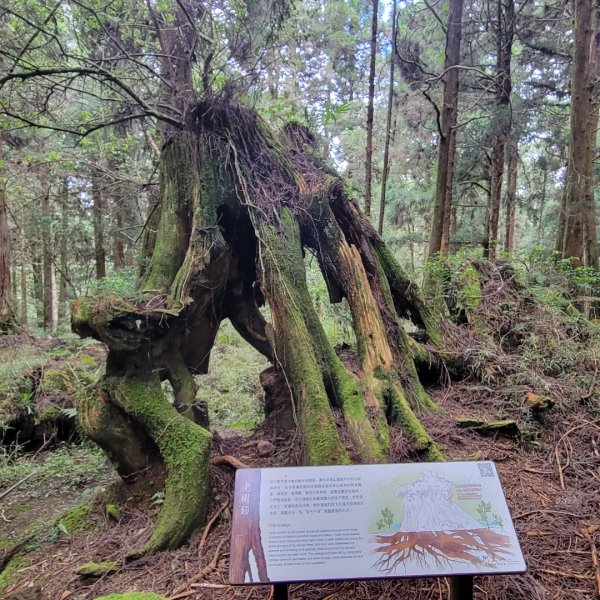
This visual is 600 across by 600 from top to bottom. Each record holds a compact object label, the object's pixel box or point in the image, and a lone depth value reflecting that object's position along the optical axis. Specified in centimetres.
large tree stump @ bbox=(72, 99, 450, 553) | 357
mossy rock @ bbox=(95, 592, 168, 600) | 229
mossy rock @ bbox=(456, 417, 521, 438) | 422
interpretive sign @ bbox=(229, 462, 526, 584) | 207
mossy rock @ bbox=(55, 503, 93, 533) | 372
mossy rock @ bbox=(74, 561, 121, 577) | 291
